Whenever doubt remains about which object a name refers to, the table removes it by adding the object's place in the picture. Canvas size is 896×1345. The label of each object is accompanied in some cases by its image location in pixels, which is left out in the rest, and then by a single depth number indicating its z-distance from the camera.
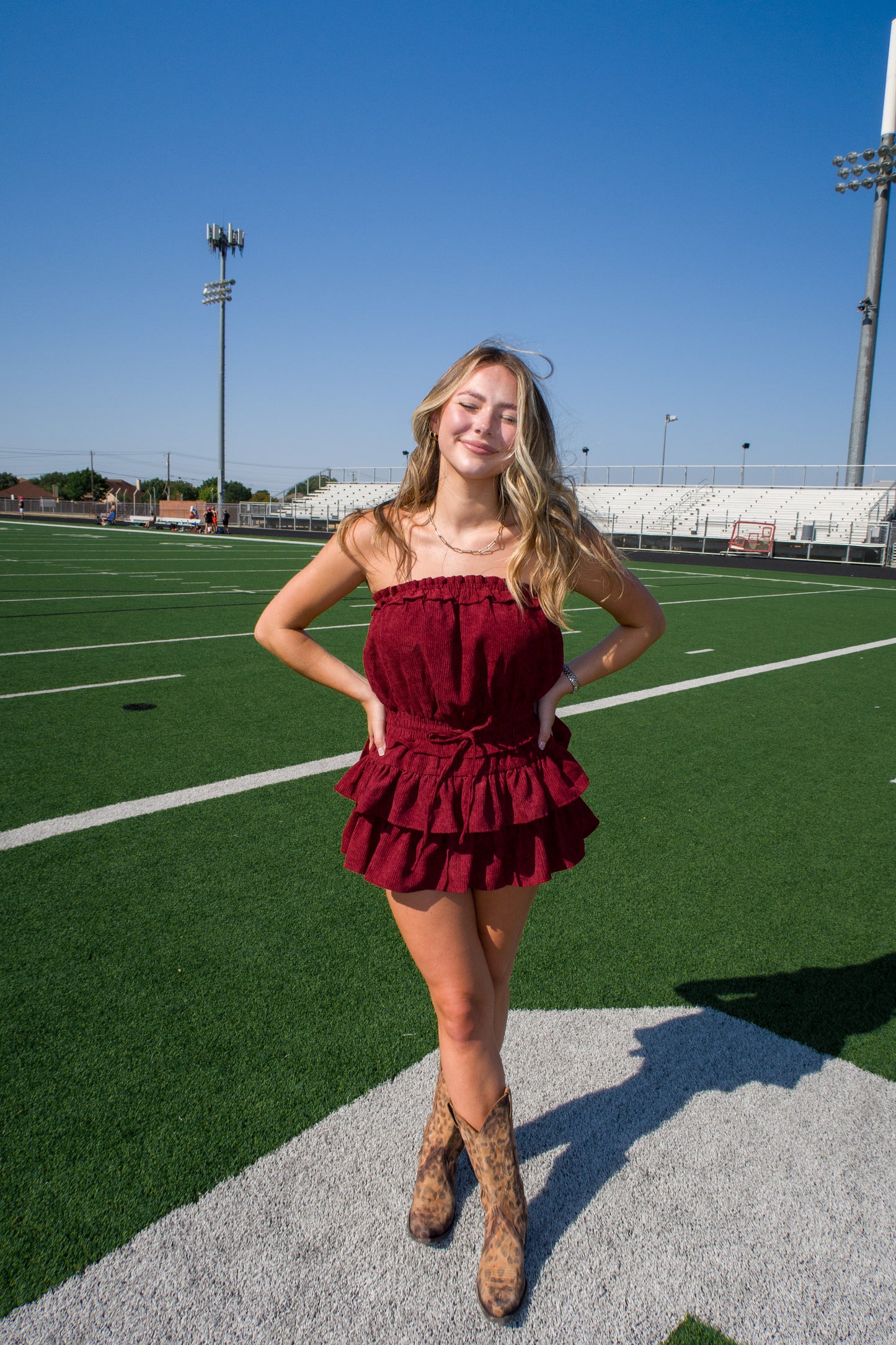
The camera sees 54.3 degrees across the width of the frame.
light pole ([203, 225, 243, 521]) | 44.00
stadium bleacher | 32.44
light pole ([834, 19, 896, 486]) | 33.22
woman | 1.79
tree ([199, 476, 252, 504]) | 98.99
